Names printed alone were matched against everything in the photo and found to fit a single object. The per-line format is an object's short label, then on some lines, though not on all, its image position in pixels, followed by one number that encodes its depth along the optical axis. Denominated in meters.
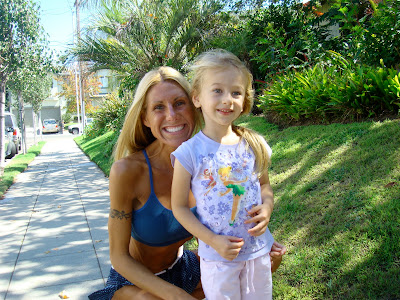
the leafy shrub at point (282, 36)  9.13
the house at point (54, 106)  50.91
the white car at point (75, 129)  38.80
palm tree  11.48
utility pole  25.51
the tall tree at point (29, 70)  12.62
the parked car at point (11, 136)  16.59
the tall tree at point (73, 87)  43.97
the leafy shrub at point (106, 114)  20.75
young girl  1.74
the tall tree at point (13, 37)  11.18
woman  2.02
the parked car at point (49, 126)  42.38
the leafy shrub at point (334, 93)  5.76
